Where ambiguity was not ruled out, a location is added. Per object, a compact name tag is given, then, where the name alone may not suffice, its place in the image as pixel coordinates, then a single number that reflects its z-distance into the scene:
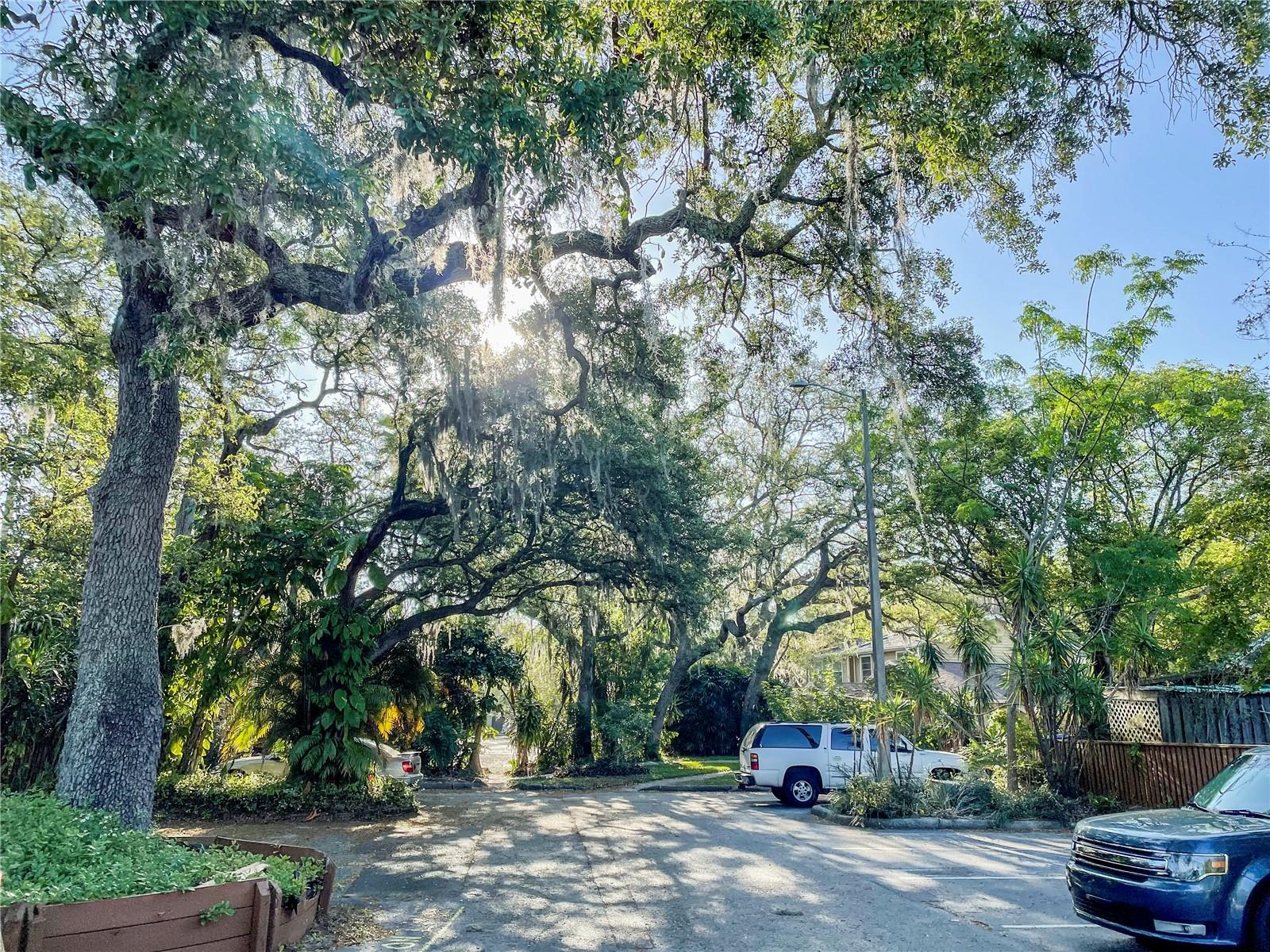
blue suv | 5.69
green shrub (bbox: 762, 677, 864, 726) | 27.25
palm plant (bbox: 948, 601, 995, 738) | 15.29
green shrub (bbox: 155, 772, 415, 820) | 15.05
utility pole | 15.12
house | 37.09
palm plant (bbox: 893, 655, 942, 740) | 15.34
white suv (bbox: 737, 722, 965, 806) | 17.98
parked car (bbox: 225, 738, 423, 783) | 17.62
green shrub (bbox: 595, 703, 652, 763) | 24.86
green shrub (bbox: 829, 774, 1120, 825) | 14.39
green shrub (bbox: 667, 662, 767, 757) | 32.81
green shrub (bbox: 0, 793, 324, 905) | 5.22
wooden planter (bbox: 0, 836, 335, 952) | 4.72
